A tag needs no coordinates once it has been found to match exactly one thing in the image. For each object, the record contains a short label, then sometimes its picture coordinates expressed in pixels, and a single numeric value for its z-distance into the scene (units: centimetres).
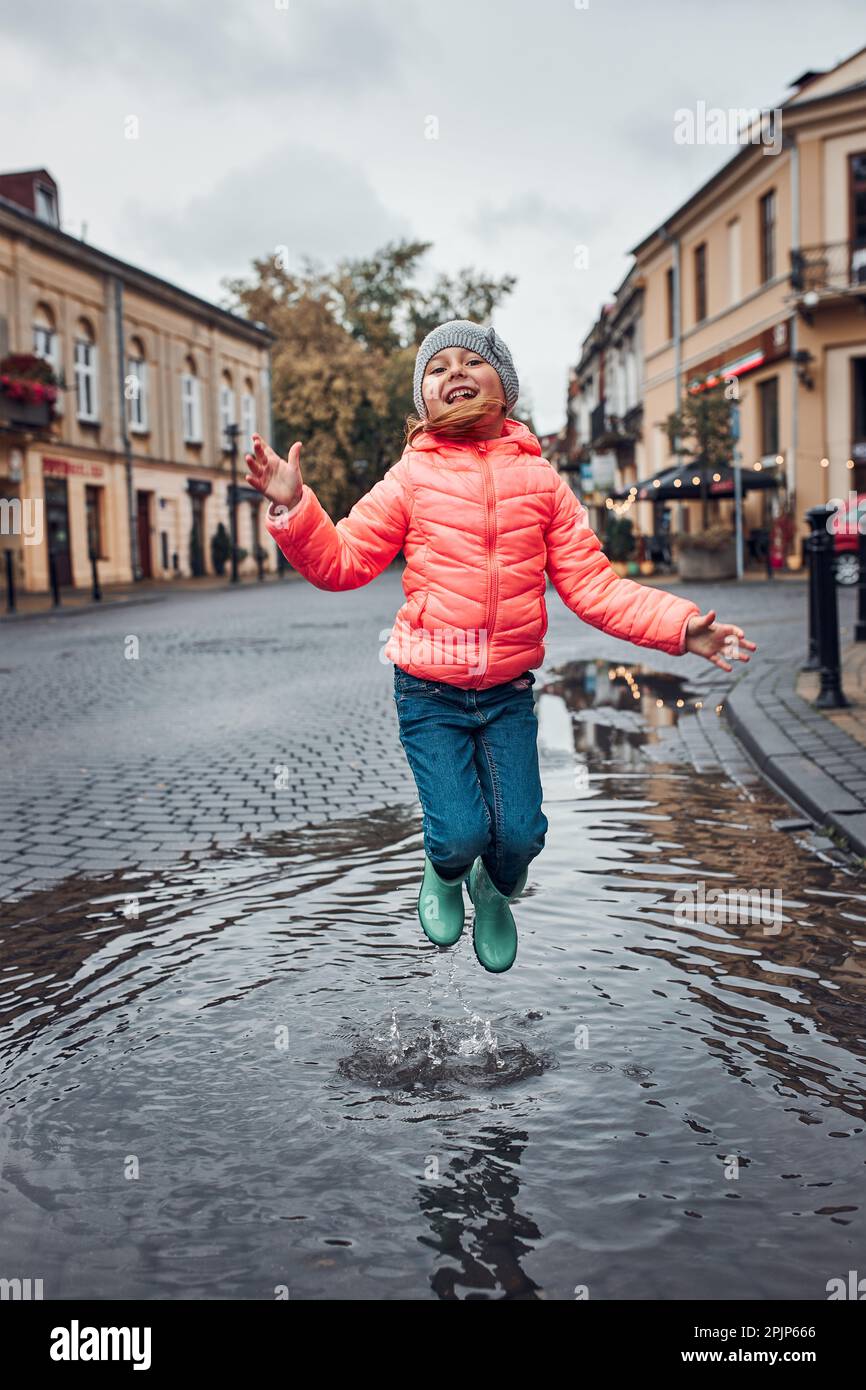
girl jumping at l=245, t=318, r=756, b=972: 314
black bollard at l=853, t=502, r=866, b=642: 1166
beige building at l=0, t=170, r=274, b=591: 3041
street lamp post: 3581
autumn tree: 4812
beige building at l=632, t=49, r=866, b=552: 2755
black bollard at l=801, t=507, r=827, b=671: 935
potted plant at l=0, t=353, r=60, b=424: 2766
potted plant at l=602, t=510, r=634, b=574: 3031
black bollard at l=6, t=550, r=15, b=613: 2247
